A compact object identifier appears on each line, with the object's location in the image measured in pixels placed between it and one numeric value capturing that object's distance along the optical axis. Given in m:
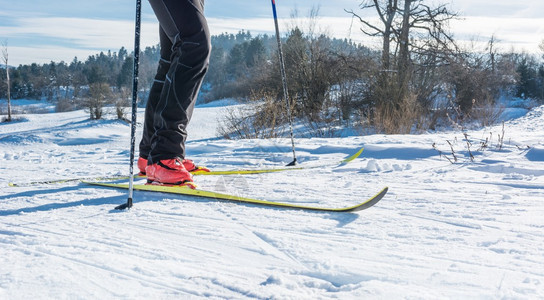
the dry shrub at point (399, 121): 8.08
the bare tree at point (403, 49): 12.77
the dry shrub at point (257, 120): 8.77
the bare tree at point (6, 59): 28.62
